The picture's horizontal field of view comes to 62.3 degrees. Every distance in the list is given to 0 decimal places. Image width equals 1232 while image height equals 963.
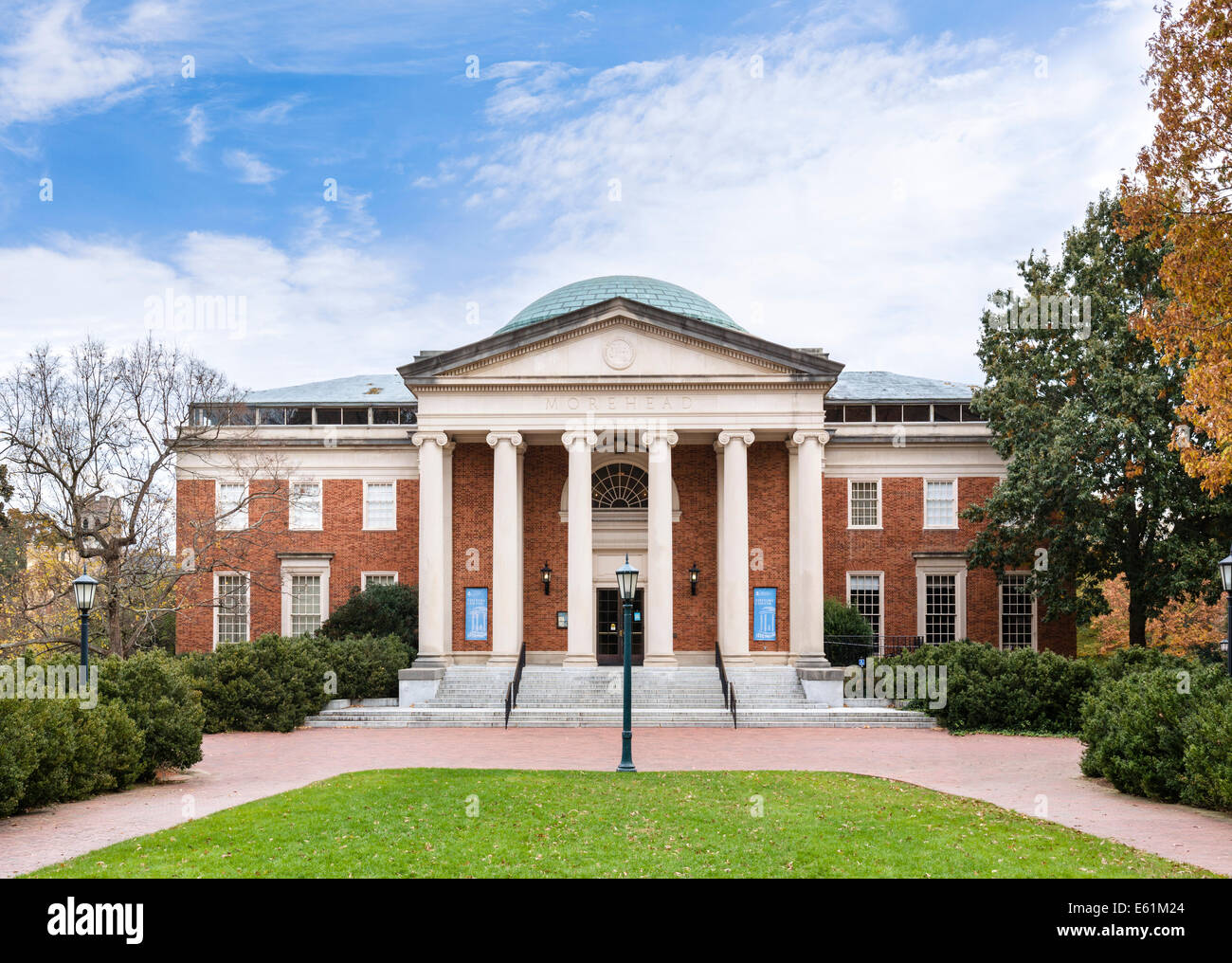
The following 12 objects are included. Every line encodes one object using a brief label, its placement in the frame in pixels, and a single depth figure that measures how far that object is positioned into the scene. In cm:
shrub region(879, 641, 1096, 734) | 2384
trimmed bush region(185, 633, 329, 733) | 2398
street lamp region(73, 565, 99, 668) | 1702
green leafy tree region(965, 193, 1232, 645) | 2714
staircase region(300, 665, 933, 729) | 2580
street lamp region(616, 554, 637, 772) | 1788
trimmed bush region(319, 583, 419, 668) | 3170
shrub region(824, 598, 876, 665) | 3191
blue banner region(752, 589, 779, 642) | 3173
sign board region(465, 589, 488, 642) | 3206
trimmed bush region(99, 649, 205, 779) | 1647
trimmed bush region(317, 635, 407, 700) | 2705
